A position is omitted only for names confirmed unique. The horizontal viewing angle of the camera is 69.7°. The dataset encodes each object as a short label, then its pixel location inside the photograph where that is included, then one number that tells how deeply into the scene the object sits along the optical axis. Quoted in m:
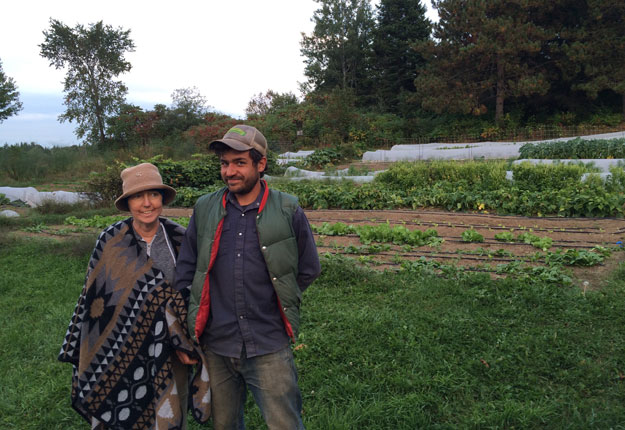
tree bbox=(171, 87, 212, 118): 27.34
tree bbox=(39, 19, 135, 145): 26.38
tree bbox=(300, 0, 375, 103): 33.88
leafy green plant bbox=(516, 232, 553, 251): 5.67
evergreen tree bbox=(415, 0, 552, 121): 21.06
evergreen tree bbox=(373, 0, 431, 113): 30.11
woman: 2.01
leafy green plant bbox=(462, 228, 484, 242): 6.17
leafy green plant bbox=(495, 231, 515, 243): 6.09
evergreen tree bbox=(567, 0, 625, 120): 20.06
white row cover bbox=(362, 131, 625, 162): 16.28
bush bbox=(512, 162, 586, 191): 8.52
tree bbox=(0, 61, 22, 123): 25.06
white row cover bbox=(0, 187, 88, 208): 12.31
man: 1.89
